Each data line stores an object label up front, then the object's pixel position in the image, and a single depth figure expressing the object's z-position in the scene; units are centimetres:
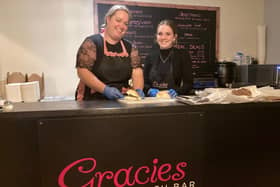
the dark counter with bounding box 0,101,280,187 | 101
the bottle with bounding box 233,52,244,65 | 364
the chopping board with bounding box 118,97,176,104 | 123
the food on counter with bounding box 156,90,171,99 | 140
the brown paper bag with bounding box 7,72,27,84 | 289
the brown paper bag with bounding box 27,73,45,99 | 296
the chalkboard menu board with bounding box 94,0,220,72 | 329
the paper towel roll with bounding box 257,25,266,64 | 361
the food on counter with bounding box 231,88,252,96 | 127
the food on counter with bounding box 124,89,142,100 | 130
